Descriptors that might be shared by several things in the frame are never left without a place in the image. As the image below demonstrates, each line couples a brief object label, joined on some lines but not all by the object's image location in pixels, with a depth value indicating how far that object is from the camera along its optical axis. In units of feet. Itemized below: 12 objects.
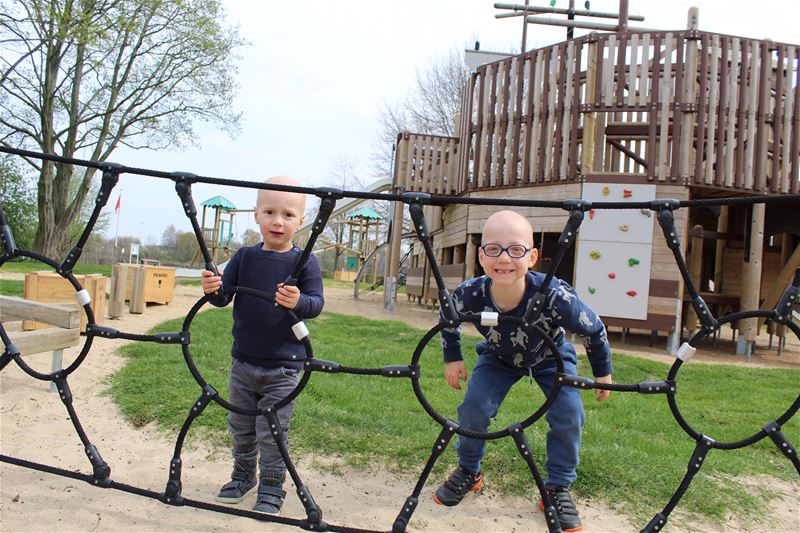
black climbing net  6.56
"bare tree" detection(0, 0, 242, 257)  60.18
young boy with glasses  7.70
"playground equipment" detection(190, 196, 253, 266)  74.25
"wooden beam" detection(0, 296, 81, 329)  13.21
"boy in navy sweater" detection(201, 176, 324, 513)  8.55
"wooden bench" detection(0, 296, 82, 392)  12.68
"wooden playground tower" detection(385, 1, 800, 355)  27.94
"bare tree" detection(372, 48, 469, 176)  90.21
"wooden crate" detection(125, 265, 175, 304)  31.60
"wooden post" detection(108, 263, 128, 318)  25.81
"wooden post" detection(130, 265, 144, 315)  28.25
